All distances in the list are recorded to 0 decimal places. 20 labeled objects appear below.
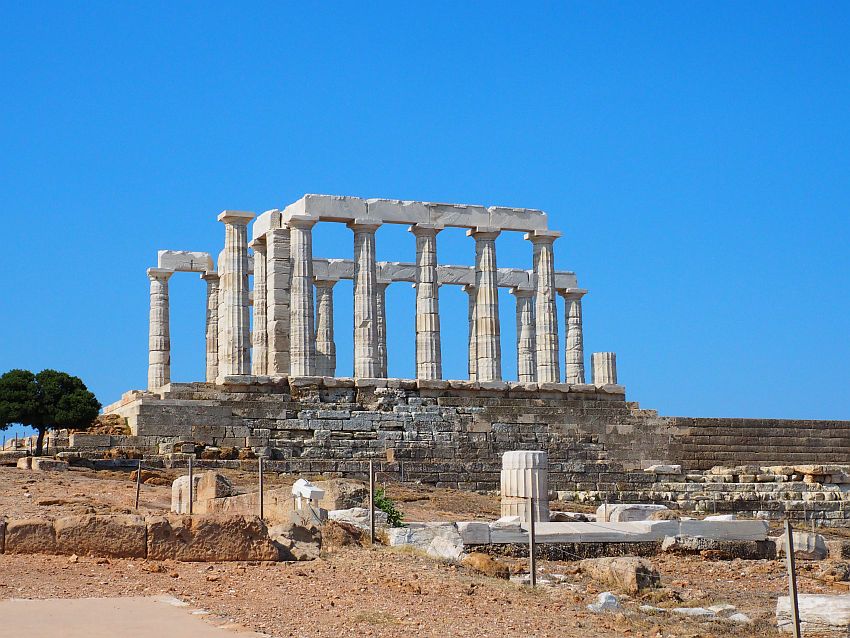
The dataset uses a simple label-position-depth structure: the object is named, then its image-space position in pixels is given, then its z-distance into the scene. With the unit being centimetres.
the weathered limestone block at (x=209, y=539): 1605
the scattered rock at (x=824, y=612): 1289
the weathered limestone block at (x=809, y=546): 2214
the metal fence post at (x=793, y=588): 1227
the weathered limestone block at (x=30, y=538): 1590
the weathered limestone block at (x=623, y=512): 2497
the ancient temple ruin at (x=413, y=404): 3397
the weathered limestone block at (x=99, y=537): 1588
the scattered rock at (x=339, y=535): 1817
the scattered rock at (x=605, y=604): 1496
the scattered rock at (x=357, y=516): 2031
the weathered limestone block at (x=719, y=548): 2167
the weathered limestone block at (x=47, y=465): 2942
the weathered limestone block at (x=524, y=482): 2512
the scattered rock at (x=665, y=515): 2555
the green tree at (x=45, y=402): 3425
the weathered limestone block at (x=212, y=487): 2333
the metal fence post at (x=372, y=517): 1852
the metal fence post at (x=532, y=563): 1625
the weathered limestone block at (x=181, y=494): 2390
